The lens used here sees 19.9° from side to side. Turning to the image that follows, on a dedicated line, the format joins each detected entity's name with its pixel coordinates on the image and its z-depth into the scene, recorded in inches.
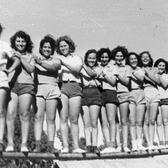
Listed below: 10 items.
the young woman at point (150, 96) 398.9
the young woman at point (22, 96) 329.1
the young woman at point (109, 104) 373.4
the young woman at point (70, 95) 348.8
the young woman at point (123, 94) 381.4
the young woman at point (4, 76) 325.1
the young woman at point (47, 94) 339.3
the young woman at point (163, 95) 409.1
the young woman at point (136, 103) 388.2
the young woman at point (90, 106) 366.6
